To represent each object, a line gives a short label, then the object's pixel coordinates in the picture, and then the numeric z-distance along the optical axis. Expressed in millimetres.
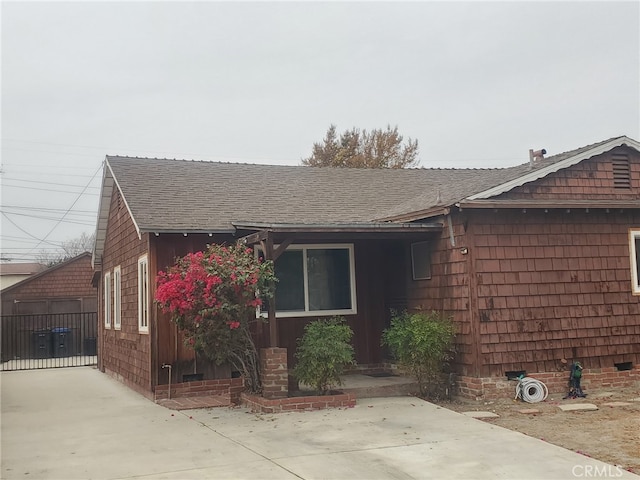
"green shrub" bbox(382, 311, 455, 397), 9180
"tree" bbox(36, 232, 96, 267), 52812
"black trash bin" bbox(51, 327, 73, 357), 24188
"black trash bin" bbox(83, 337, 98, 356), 23969
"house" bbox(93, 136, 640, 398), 9430
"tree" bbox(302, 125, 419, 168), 32500
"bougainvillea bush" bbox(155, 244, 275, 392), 8805
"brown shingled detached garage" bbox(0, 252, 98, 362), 24125
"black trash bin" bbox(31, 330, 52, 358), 23953
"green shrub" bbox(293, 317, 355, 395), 8930
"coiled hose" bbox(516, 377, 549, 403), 9141
